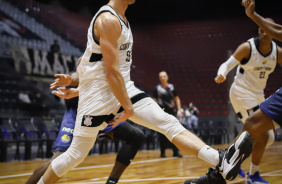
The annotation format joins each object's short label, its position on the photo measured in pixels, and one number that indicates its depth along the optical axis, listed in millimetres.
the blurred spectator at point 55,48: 15665
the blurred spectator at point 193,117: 13733
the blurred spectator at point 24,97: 12172
